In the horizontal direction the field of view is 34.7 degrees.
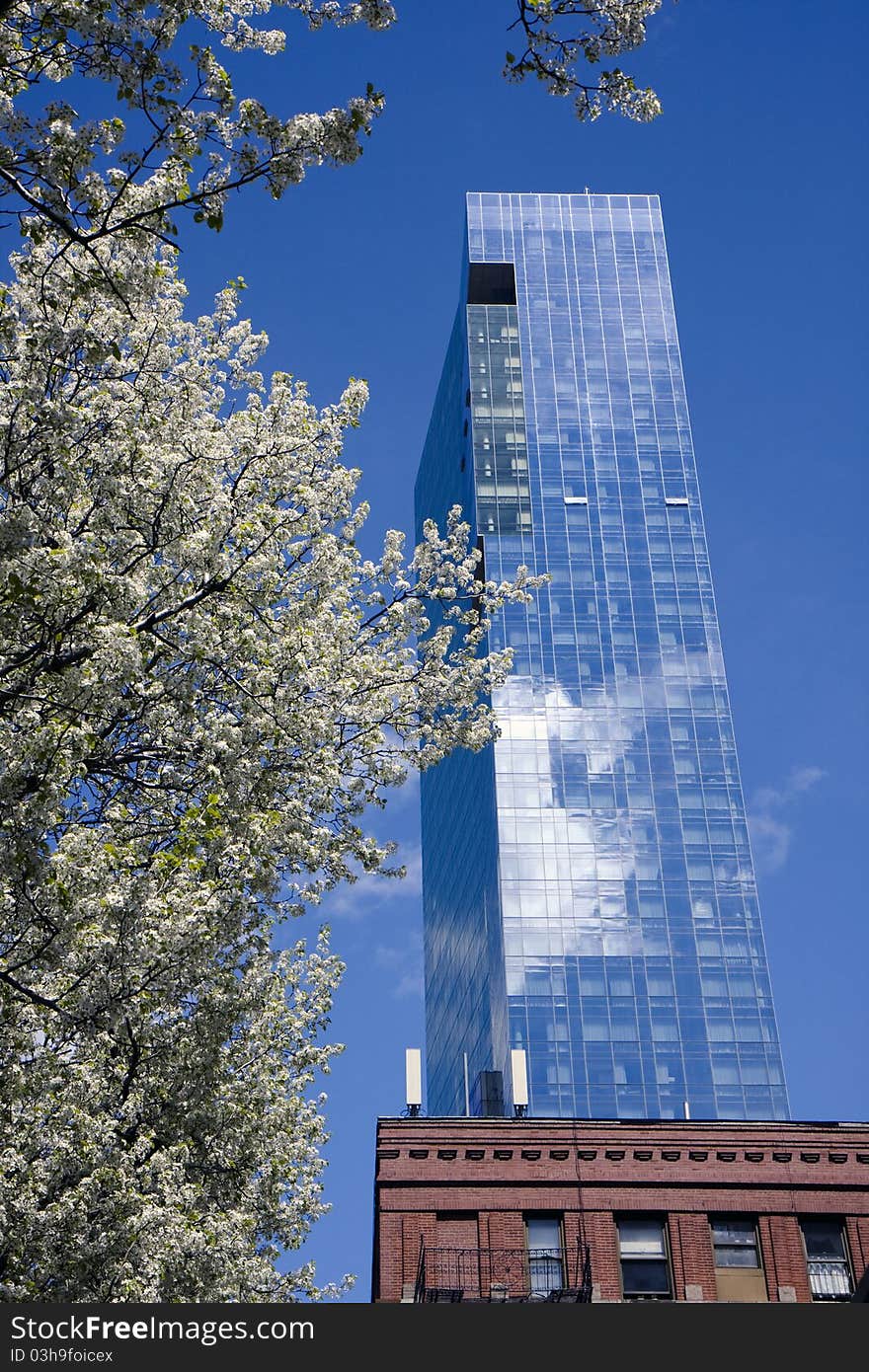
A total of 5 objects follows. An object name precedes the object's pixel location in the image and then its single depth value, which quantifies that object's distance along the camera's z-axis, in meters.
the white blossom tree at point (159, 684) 11.91
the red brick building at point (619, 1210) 33.16
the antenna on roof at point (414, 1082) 41.16
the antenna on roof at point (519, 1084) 44.94
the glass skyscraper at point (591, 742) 109.25
